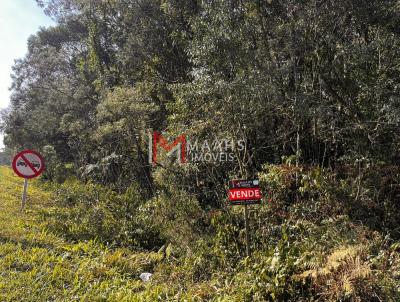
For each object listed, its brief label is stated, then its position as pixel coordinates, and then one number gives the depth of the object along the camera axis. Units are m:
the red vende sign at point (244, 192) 6.38
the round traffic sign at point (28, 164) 9.15
